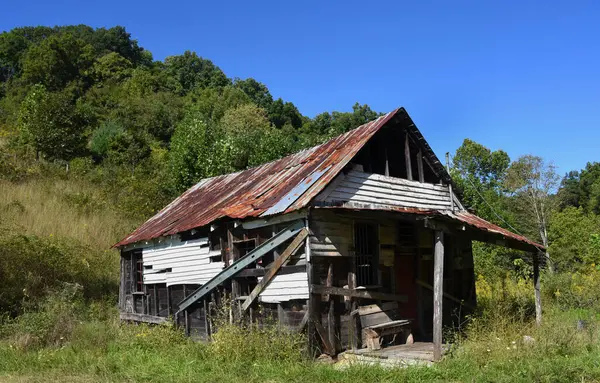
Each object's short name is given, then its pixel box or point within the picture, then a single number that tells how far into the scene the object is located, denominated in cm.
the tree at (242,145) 2703
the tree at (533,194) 3588
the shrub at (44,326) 1079
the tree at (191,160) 2715
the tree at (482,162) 4891
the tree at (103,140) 3736
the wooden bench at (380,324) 1038
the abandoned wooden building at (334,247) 991
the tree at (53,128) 3331
